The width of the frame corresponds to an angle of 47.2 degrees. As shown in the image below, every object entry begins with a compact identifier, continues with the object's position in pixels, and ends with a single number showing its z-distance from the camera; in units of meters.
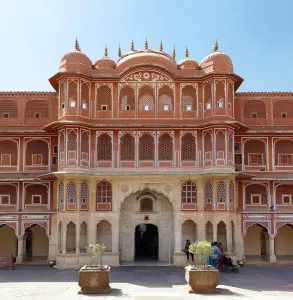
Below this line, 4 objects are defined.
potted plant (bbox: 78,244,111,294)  13.12
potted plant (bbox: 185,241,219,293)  13.29
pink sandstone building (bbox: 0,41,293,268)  19.55
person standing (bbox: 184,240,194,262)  19.36
